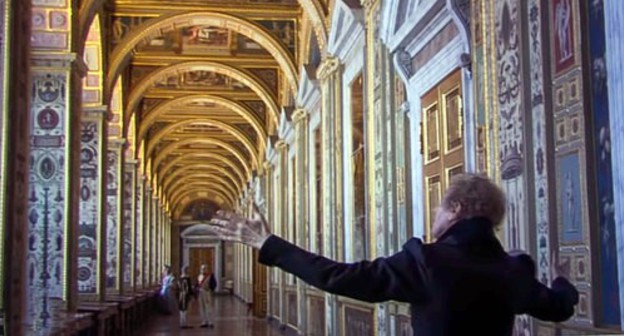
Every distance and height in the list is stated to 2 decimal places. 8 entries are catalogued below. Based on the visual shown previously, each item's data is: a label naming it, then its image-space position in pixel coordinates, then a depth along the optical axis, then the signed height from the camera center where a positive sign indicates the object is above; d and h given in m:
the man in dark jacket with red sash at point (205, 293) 22.95 -1.21
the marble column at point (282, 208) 19.85 +0.88
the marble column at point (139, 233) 25.32 +0.42
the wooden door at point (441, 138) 6.86 +0.85
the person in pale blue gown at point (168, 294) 26.59 -1.48
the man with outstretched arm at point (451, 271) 2.46 -0.08
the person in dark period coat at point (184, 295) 22.80 -1.26
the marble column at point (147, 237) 28.97 +0.36
